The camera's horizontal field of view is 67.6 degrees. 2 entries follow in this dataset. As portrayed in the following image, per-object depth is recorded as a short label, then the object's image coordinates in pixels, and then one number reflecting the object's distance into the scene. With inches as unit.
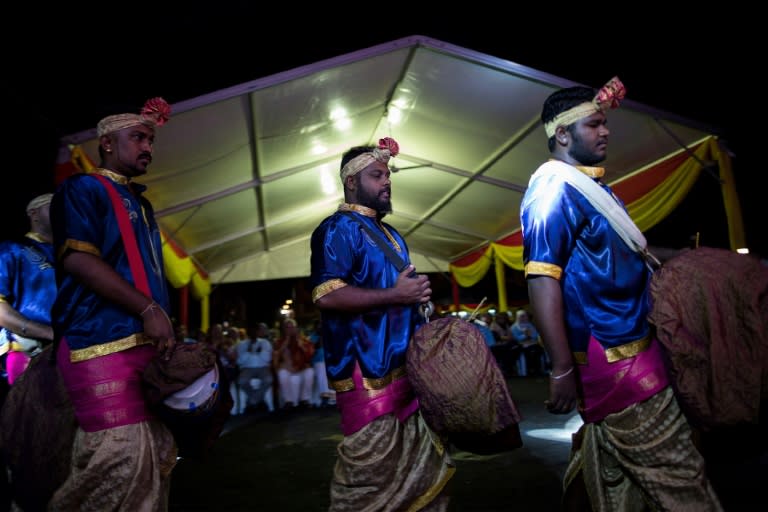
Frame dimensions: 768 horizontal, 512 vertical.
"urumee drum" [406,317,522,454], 70.2
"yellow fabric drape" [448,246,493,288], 587.5
